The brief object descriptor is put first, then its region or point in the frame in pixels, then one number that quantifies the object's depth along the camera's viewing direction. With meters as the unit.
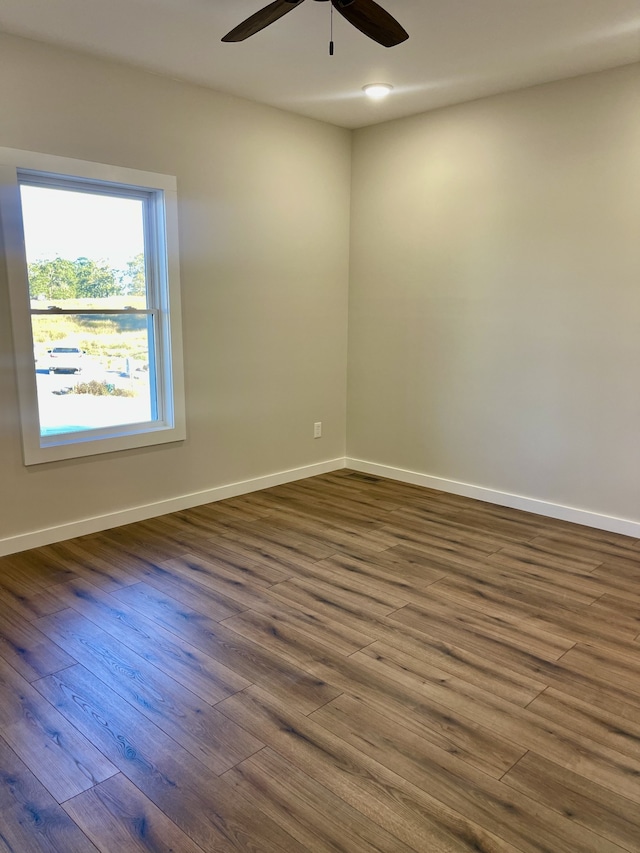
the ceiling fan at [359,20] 2.25
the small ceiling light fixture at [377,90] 3.71
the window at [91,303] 3.25
